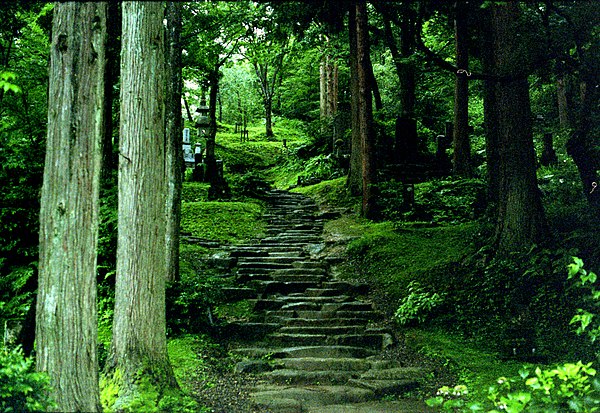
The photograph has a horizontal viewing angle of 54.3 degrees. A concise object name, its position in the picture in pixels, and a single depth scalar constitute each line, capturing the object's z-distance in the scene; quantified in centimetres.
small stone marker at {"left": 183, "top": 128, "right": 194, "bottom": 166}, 2421
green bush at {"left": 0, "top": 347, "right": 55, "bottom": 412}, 424
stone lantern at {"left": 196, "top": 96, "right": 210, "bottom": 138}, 2308
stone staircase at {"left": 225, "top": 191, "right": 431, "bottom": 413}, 736
